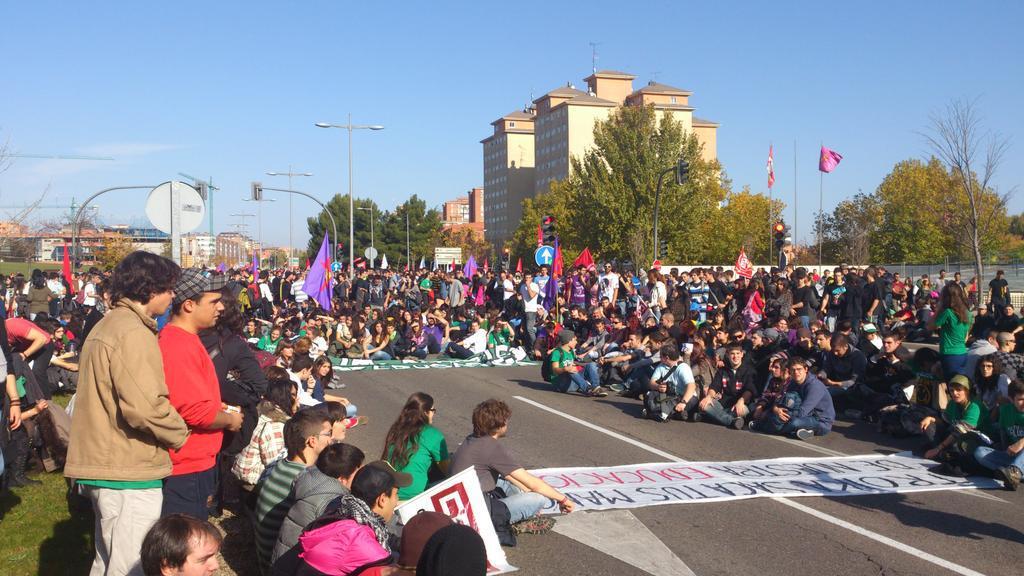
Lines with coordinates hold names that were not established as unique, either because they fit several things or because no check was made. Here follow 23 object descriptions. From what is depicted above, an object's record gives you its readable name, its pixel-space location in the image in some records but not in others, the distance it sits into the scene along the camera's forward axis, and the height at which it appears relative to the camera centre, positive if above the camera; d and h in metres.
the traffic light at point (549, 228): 27.28 +1.10
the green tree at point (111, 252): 51.28 +0.73
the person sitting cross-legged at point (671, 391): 12.67 -1.85
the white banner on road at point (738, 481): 8.39 -2.21
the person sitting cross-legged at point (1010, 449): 8.58 -1.86
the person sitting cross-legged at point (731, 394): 12.35 -1.89
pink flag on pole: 47.94 +5.62
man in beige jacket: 4.01 -0.73
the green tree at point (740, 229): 77.69 +3.14
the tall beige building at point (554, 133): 125.38 +20.29
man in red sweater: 4.50 -0.80
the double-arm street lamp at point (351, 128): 44.06 +6.89
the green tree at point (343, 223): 101.19 +4.78
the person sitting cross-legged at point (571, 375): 15.82 -2.01
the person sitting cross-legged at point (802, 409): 11.47 -1.92
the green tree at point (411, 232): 102.77 +3.84
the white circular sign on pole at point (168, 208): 8.05 +0.52
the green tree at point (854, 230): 71.00 +2.80
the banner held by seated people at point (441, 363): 20.83 -2.39
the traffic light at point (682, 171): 33.51 +3.54
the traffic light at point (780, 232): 27.78 +0.99
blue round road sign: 24.91 +0.22
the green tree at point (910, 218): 66.56 +3.44
